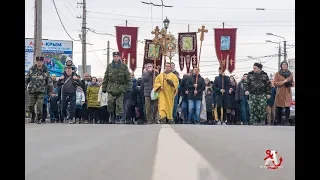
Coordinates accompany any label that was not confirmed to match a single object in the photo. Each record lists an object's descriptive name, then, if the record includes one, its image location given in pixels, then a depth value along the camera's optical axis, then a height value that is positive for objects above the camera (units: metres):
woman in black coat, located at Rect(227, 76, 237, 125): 16.84 -0.43
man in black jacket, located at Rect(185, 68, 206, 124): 19.65 -0.38
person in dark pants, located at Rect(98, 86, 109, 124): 17.99 -0.47
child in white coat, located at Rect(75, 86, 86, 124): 16.25 -0.36
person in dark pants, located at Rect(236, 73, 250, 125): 15.10 -0.35
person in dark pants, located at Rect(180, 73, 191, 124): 19.83 -0.35
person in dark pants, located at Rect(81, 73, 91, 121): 16.83 -0.18
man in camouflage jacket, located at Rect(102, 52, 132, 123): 16.83 -0.12
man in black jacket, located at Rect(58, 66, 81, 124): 14.42 -0.19
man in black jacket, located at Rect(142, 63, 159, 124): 19.37 -0.34
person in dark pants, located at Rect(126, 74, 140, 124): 20.31 -0.46
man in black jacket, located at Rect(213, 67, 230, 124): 17.73 -0.25
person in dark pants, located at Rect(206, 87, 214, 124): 20.97 -0.49
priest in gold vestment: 18.45 -0.20
